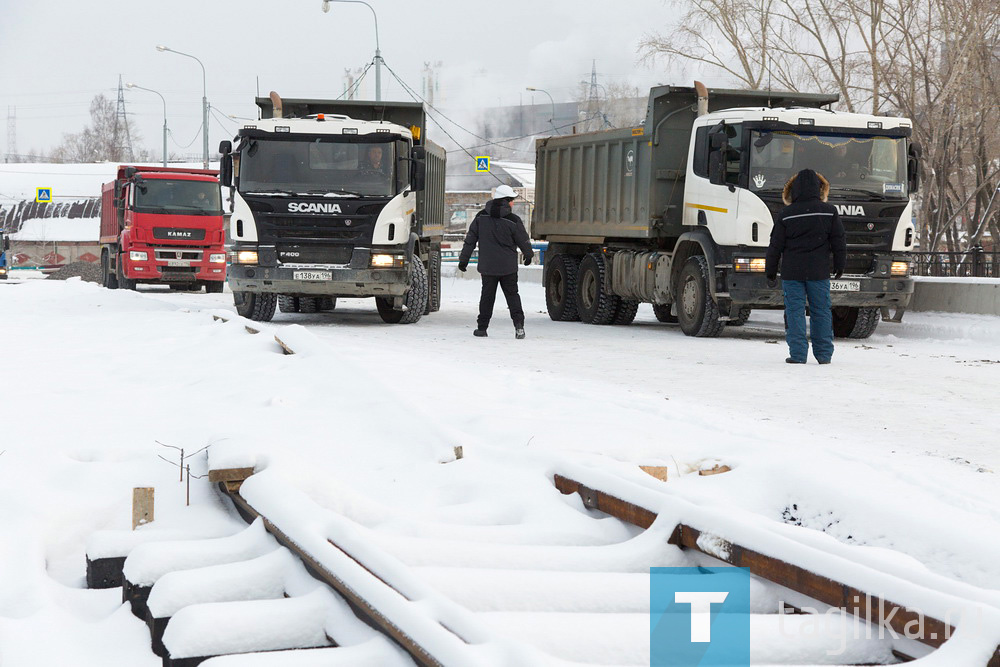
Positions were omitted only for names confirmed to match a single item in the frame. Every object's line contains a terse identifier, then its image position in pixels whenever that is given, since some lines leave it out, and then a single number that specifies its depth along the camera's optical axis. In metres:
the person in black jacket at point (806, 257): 11.16
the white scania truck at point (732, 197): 13.97
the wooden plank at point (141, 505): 4.39
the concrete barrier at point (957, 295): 15.41
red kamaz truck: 25.19
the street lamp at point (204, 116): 48.59
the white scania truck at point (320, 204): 15.32
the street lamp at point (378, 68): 34.50
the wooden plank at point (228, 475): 4.62
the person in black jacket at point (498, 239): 14.02
